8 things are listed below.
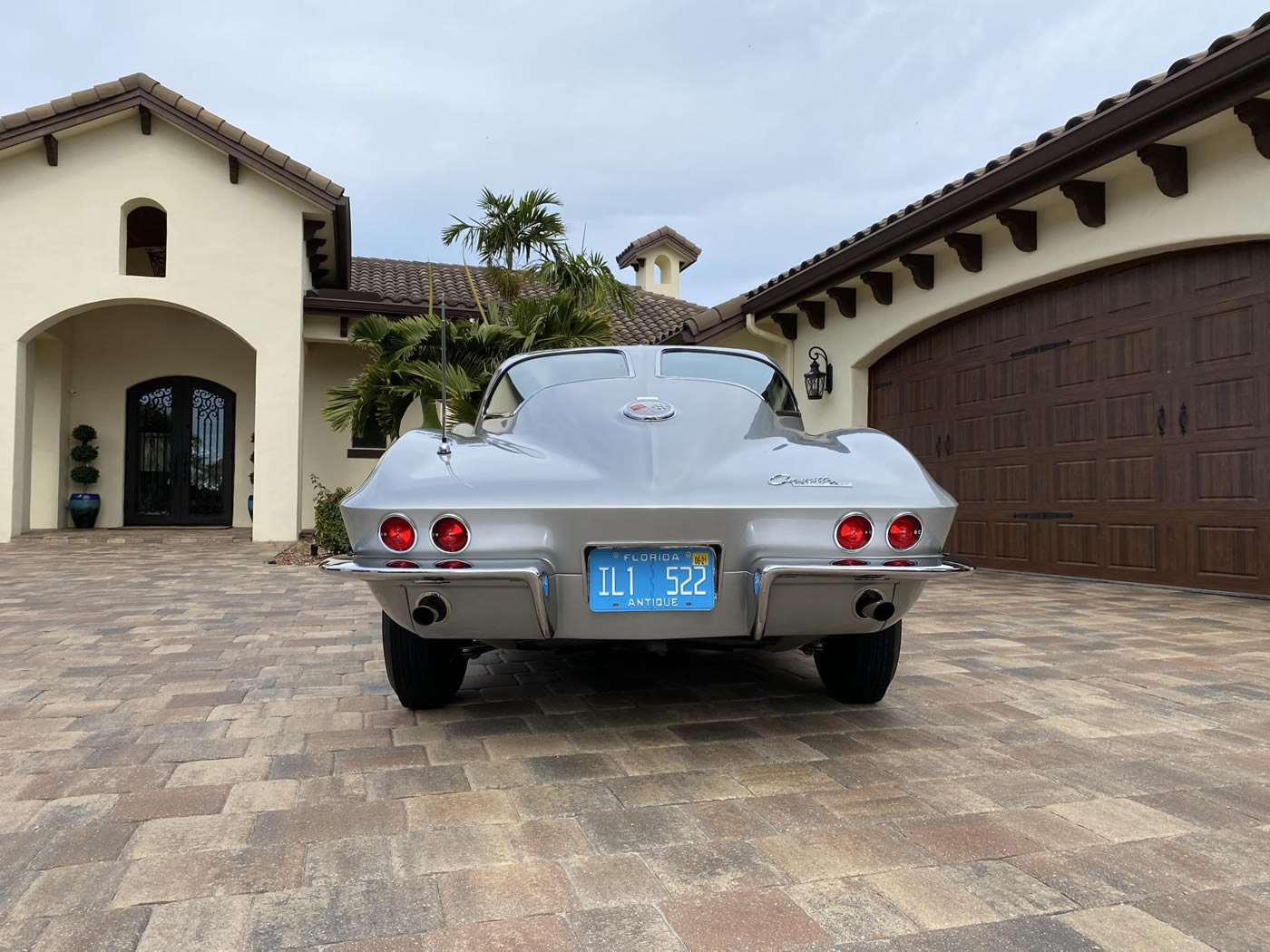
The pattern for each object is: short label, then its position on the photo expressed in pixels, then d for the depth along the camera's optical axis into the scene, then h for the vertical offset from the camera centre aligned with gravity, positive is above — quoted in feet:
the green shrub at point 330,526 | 30.32 -0.94
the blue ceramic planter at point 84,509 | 40.04 -0.32
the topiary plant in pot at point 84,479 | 40.09 +1.17
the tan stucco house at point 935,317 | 19.12 +6.66
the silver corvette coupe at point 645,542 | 7.31 -0.39
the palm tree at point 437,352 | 27.99 +5.25
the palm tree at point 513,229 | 33.42 +11.29
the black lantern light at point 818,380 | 33.50 +4.90
